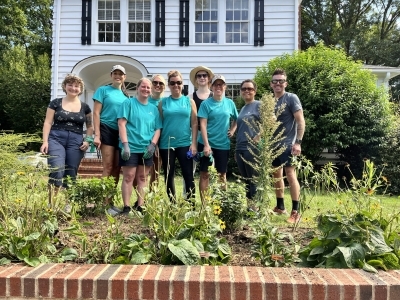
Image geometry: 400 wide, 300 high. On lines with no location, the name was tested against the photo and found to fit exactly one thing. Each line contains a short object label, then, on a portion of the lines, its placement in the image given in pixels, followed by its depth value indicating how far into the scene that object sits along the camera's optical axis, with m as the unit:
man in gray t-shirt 4.47
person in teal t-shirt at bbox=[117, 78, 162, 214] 4.22
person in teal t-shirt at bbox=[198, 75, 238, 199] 4.41
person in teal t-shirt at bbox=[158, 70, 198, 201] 4.38
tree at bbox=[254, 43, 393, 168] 8.95
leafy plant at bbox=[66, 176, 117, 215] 4.01
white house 11.66
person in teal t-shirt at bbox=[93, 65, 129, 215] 4.54
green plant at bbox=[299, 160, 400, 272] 2.40
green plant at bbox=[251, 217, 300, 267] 2.52
